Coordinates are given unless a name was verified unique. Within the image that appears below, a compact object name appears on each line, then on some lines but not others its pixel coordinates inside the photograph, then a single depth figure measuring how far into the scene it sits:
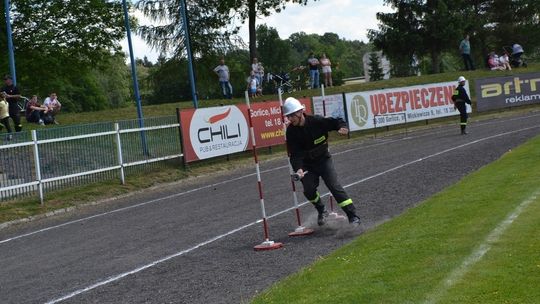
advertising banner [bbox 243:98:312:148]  26.56
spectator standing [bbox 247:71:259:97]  35.34
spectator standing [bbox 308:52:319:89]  36.09
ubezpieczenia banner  31.34
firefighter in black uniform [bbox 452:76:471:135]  26.04
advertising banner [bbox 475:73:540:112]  37.78
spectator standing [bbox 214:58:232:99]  34.19
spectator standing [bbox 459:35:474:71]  42.81
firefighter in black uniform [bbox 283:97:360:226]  10.41
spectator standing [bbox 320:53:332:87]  37.38
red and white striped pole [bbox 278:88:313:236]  10.65
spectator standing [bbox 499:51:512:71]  46.56
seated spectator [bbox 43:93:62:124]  26.66
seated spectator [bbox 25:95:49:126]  25.05
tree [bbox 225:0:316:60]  42.53
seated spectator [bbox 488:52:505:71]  46.88
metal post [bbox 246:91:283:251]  9.81
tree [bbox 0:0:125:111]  37.38
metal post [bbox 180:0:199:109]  27.64
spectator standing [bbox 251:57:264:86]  35.28
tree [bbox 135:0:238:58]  40.53
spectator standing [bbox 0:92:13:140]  21.03
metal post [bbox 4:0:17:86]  23.00
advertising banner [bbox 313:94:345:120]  29.63
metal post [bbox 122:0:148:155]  25.20
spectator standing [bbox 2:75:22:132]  21.73
